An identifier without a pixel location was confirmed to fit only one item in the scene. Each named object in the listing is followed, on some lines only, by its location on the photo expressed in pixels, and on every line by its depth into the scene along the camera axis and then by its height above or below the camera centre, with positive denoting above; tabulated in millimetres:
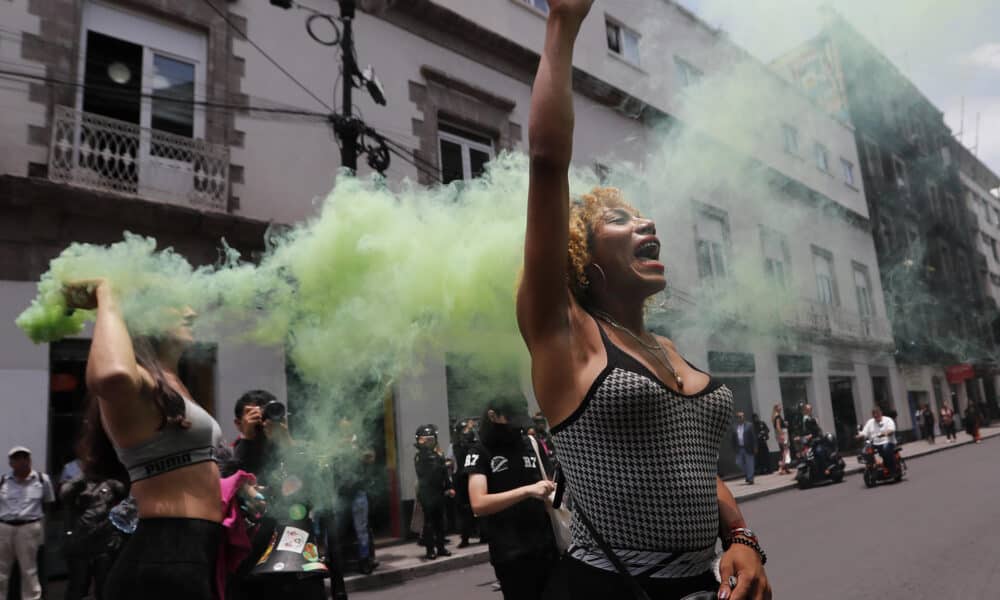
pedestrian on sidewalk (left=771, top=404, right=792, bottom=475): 15750 -870
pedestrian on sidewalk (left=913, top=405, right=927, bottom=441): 23619 -1208
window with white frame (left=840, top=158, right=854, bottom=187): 15165 +5479
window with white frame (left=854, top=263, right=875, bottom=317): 18938 +3226
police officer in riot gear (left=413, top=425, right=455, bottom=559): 7535 -746
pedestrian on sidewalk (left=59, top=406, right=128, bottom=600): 4750 -586
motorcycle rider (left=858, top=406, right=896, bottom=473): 12242 -764
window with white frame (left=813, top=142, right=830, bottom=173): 12406 +4800
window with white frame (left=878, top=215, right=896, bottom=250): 23027 +6064
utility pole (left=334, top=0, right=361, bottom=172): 6418 +3175
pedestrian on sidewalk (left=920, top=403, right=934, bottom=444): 22688 -1071
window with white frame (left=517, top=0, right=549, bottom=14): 12958 +8440
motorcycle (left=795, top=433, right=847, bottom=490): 13398 -1255
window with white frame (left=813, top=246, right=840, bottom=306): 16453 +3224
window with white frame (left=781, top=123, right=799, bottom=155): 8828 +3891
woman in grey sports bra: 1777 -30
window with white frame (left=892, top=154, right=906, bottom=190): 24047 +8477
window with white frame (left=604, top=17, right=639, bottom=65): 11942 +7056
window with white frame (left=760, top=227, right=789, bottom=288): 9688 +2319
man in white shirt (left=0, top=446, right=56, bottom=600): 6266 -582
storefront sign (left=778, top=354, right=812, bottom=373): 18259 +1128
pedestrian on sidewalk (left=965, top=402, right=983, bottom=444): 22125 -1077
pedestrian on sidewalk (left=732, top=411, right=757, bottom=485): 14250 -855
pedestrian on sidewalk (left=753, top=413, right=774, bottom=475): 15703 -1100
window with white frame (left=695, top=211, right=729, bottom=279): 8078 +2134
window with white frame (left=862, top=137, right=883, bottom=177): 19012 +7484
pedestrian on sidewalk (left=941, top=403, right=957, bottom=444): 23191 -1147
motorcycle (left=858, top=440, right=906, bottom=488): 12258 -1403
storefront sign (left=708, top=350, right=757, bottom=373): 14172 +1074
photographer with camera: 2439 -149
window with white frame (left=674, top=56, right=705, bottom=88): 7975 +4335
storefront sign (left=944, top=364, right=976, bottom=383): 28792 +772
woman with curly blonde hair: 1285 -22
